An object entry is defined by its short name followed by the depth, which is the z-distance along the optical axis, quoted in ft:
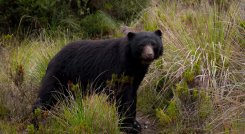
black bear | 43.50
